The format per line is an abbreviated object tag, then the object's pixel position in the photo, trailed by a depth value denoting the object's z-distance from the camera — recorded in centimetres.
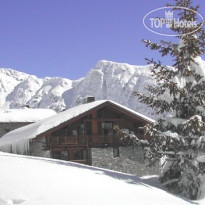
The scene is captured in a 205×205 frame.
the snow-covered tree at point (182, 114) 1409
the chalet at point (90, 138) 2492
